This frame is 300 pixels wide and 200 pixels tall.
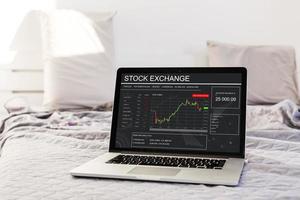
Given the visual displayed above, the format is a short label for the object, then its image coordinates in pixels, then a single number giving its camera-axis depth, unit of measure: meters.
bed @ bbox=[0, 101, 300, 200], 0.96
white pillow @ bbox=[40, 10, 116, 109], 2.39
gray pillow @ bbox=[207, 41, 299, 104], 2.44
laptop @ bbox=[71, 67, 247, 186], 1.25
